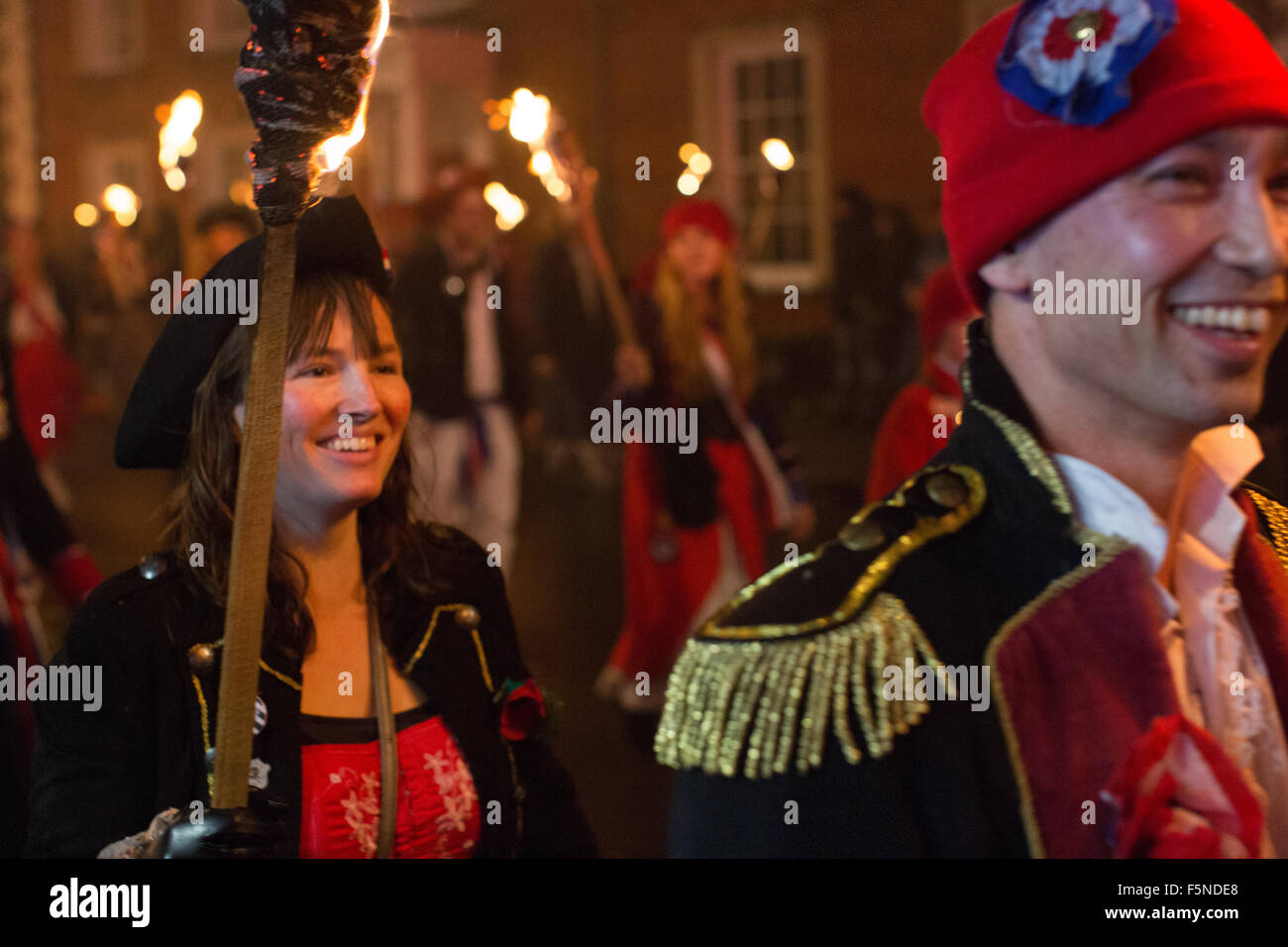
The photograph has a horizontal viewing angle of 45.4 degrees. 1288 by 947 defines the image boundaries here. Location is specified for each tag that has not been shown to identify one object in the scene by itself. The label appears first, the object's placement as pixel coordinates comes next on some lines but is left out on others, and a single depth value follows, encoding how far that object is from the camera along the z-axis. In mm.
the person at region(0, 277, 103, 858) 3396
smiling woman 2203
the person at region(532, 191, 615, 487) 10969
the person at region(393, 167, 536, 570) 7270
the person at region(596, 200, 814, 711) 6129
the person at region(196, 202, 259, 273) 5891
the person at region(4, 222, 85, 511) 9188
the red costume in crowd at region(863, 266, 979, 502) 4647
